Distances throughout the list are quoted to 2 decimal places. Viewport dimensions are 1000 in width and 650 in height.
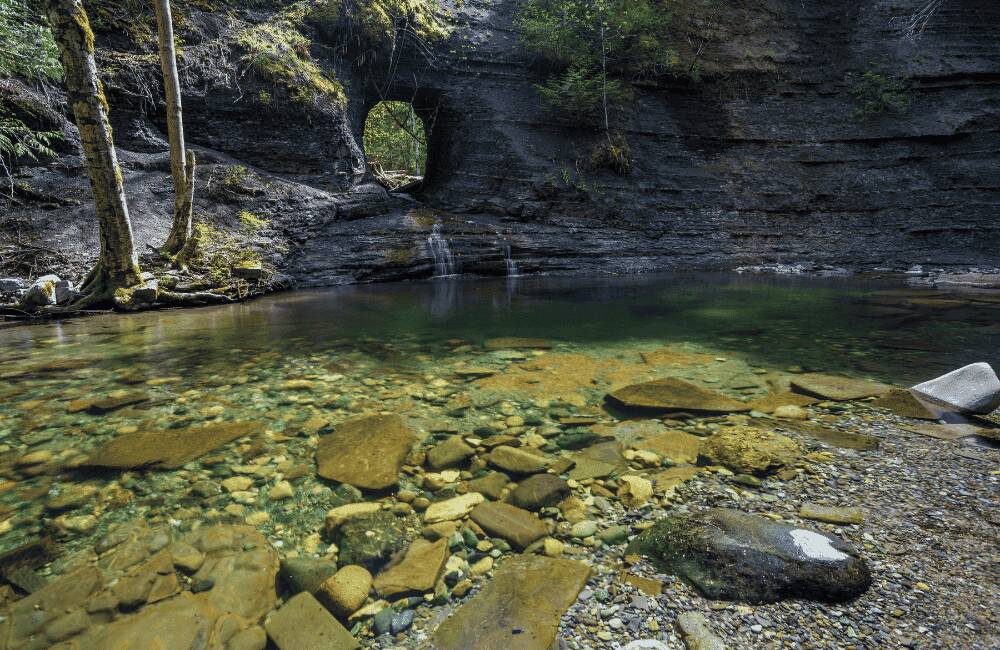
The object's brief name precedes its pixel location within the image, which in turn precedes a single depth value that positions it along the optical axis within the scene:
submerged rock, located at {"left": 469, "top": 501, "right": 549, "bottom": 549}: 2.12
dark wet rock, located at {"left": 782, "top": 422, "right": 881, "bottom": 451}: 2.85
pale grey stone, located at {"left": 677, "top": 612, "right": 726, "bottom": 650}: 1.51
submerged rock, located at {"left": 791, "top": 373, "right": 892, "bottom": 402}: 3.73
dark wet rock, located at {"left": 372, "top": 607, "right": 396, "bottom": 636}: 1.63
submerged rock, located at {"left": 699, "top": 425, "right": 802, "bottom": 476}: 2.61
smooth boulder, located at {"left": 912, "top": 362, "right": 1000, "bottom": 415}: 3.20
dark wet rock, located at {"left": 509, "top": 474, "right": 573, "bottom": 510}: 2.37
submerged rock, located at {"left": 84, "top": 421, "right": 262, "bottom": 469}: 2.78
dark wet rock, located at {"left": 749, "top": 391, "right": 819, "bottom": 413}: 3.54
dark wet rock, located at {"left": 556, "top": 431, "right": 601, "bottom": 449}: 3.00
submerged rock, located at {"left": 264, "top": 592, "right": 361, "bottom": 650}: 1.57
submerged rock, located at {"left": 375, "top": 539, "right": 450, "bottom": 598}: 1.81
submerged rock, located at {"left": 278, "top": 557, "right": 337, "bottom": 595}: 1.83
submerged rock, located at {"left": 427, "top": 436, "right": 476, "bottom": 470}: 2.78
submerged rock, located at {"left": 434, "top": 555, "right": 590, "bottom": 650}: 1.55
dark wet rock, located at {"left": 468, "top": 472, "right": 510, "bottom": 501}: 2.47
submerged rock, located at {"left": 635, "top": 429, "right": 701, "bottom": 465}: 2.79
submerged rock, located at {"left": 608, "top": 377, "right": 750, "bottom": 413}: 3.50
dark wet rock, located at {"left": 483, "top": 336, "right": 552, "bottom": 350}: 5.53
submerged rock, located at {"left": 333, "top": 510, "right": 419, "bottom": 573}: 1.98
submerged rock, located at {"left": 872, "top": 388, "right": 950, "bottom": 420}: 3.27
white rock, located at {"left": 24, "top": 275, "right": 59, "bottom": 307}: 7.49
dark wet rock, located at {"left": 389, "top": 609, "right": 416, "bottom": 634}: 1.64
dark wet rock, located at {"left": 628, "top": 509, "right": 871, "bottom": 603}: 1.69
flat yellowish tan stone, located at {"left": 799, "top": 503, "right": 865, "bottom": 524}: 2.12
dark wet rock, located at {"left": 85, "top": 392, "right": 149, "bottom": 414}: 3.59
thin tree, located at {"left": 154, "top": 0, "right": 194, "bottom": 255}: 8.18
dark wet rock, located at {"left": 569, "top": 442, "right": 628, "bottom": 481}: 2.64
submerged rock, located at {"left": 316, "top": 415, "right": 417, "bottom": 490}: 2.62
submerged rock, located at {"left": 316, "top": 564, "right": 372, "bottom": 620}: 1.72
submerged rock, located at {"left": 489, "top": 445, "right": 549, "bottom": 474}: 2.69
